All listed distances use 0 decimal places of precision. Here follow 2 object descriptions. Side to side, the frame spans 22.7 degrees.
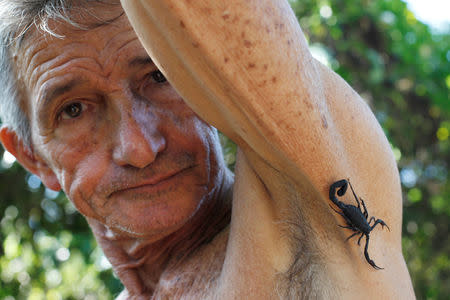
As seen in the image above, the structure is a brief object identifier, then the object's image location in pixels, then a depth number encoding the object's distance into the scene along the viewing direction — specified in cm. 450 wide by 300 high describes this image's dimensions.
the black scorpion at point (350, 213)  61
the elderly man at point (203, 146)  59
